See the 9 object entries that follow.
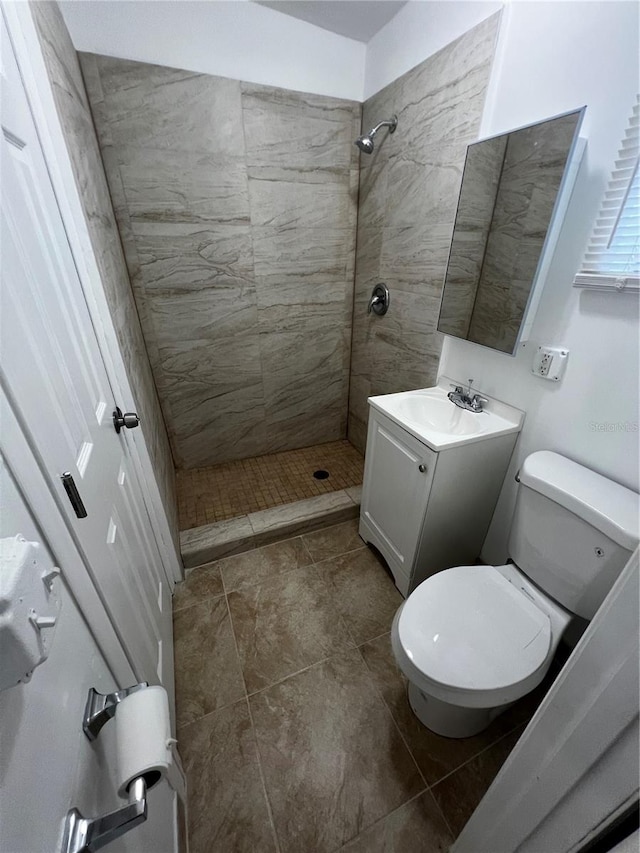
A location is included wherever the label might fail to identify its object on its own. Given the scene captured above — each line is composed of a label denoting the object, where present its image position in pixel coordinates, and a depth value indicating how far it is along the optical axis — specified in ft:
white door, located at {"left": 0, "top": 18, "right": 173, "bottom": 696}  1.71
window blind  2.95
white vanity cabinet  4.21
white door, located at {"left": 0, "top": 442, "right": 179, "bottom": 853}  1.13
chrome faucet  4.73
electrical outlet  3.76
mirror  3.43
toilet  2.98
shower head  5.35
